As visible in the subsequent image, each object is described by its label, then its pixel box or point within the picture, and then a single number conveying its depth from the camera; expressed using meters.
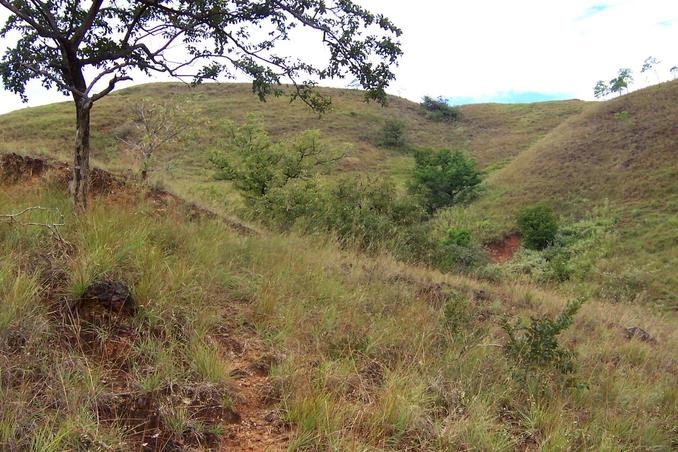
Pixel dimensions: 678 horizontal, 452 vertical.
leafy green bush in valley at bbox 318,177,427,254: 8.94
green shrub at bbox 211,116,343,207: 17.03
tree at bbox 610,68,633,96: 65.38
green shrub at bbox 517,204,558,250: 27.53
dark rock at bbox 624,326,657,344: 6.10
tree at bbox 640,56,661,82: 53.81
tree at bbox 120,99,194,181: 13.05
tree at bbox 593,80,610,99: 75.88
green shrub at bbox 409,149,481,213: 37.97
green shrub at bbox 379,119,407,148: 56.47
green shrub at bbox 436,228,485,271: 10.27
